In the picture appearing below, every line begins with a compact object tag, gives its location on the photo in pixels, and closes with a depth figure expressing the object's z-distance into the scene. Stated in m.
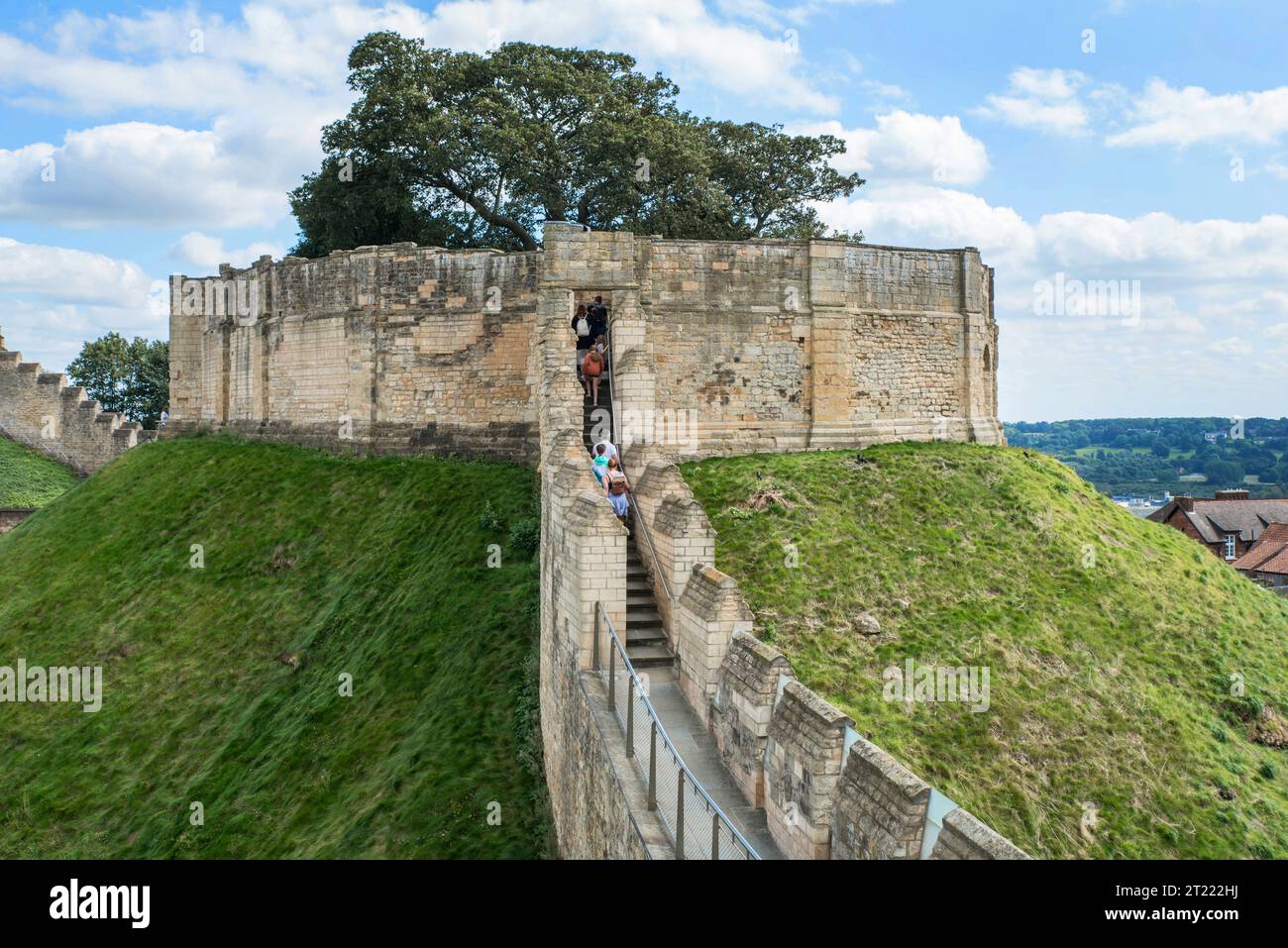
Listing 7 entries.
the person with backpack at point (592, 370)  21.78
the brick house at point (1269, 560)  51.91
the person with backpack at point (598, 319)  23.72
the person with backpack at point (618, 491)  16.09
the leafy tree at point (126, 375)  63.91
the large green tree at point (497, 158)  35.62
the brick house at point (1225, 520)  58.84
